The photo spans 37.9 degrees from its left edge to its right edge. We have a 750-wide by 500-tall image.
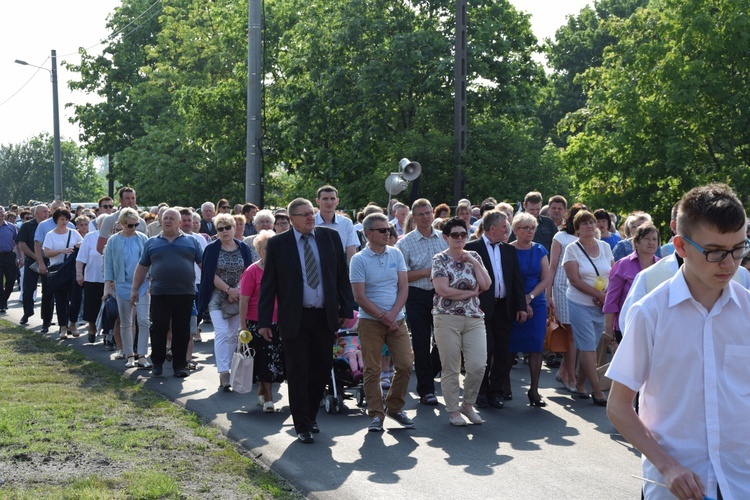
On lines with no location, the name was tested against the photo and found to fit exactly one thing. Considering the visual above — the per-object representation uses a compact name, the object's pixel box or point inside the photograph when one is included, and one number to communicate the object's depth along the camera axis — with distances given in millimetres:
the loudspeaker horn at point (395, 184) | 20234
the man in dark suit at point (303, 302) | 8461
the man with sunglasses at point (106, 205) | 15916
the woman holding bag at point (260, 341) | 9781
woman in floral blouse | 9172
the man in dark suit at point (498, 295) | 9969
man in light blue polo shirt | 9055
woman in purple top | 8930
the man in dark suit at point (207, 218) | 17906
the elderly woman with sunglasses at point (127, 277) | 12641
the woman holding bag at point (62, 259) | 15609
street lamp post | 38875
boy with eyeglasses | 3090
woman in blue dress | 10242
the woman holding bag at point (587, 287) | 10289
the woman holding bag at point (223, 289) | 11211
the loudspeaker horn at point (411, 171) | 20984
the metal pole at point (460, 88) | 23688
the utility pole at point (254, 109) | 19578
